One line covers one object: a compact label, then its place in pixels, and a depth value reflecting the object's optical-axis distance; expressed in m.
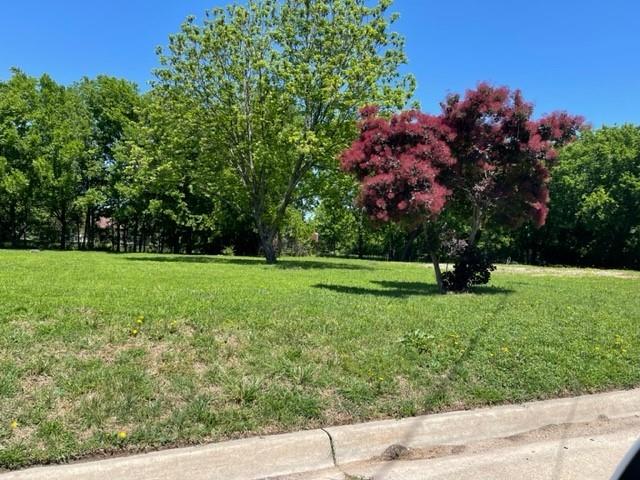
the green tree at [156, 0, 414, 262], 18.95
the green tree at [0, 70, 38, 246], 30.61
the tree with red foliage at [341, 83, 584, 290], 9.52
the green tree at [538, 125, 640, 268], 32.53
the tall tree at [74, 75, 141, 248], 35.28
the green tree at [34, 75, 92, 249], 32.34
